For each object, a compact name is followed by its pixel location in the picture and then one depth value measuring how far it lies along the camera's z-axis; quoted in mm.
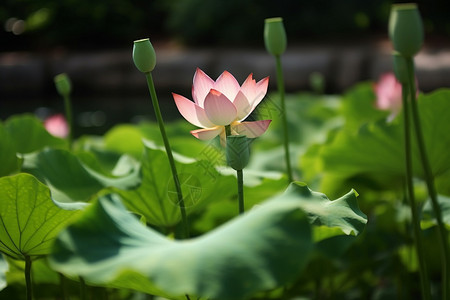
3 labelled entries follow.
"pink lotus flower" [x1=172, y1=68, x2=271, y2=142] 3463
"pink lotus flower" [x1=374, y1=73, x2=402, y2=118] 4577
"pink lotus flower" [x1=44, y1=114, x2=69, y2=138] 6117
